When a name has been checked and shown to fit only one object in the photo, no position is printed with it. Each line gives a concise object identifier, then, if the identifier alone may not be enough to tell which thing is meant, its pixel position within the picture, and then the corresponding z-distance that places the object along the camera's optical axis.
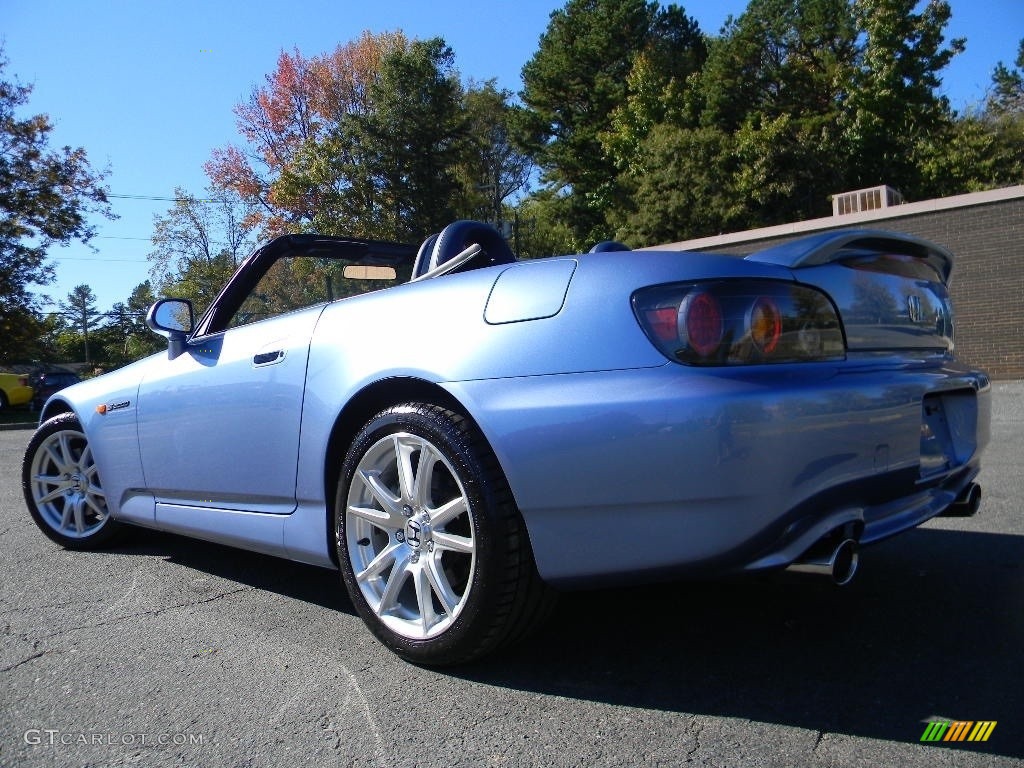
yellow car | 22.45
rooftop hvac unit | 16.44
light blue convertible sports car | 1.95
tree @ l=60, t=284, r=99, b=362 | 71.19
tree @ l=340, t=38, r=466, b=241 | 26.86
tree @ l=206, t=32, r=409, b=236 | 31.41
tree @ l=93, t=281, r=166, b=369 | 49.26
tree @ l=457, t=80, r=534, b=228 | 36.62
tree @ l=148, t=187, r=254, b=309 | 33.31
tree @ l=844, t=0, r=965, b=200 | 26.50
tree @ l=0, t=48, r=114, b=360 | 22.06
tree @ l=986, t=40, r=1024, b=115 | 32.38
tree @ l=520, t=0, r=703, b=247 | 36.28
